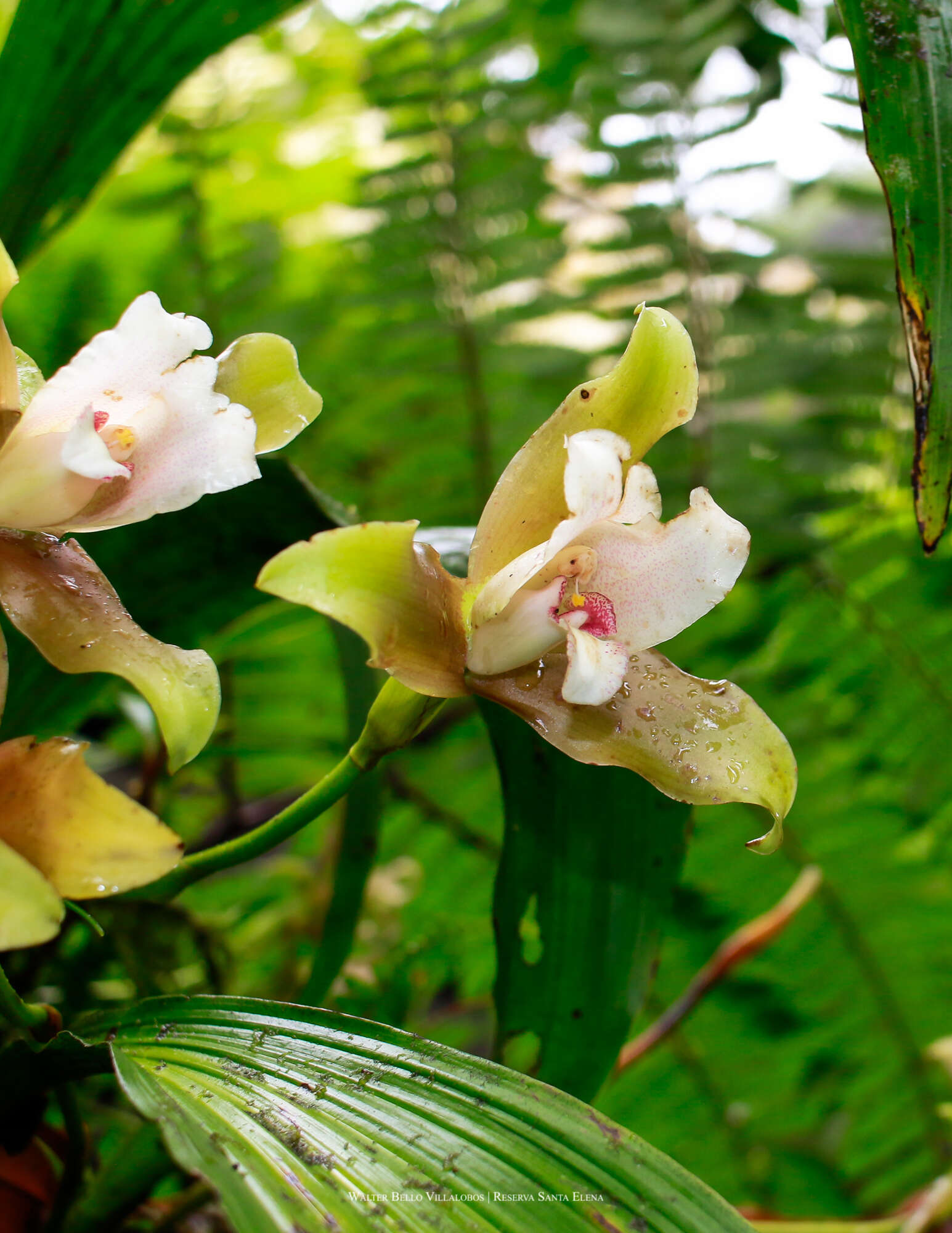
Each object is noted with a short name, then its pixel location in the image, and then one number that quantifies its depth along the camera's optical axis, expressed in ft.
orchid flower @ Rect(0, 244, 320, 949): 0.87
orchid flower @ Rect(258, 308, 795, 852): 0.96
